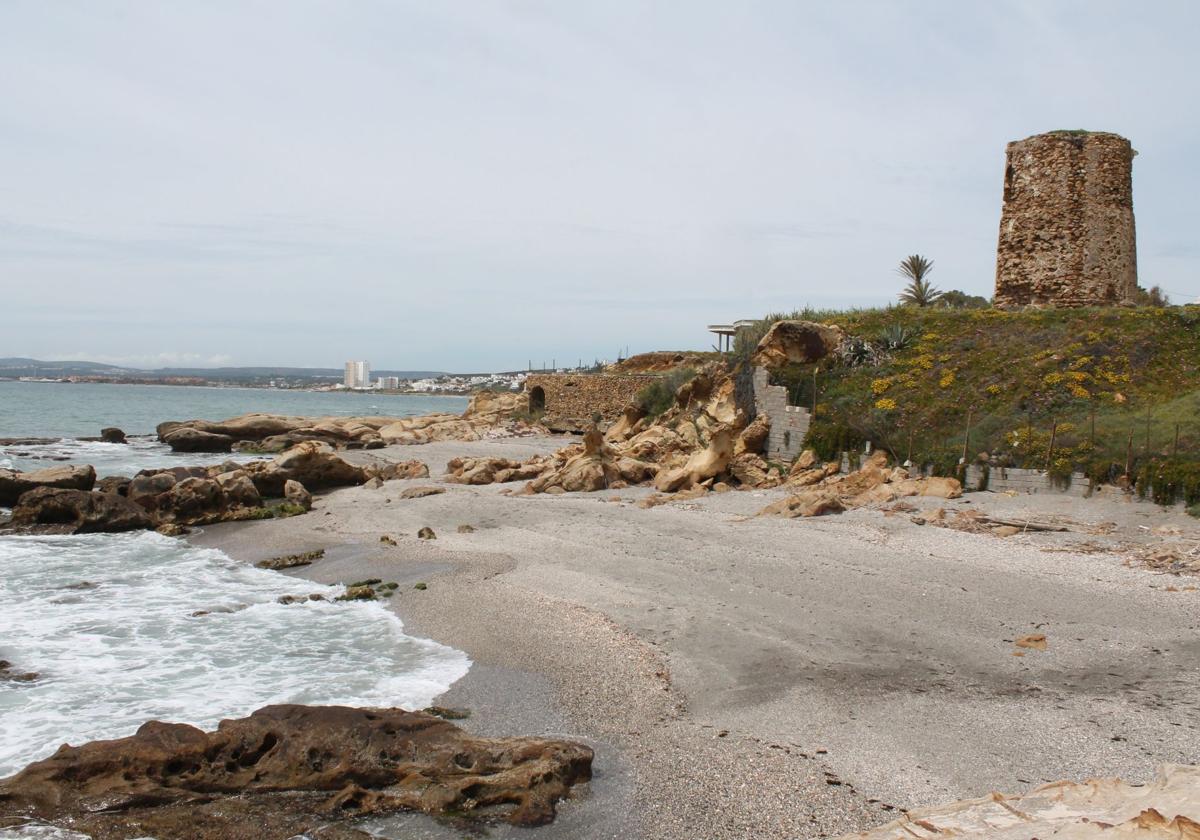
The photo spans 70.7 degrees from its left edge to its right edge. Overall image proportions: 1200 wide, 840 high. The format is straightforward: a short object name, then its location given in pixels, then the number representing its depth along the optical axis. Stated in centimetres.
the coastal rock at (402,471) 2666
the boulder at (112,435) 4462
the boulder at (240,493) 2059
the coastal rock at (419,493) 2108
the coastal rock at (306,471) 2348
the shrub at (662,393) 3216
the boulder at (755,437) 2209
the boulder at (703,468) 1980
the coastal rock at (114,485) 2148
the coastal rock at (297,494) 2139
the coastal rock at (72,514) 1842
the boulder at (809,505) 1535
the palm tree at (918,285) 3412
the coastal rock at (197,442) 4012
